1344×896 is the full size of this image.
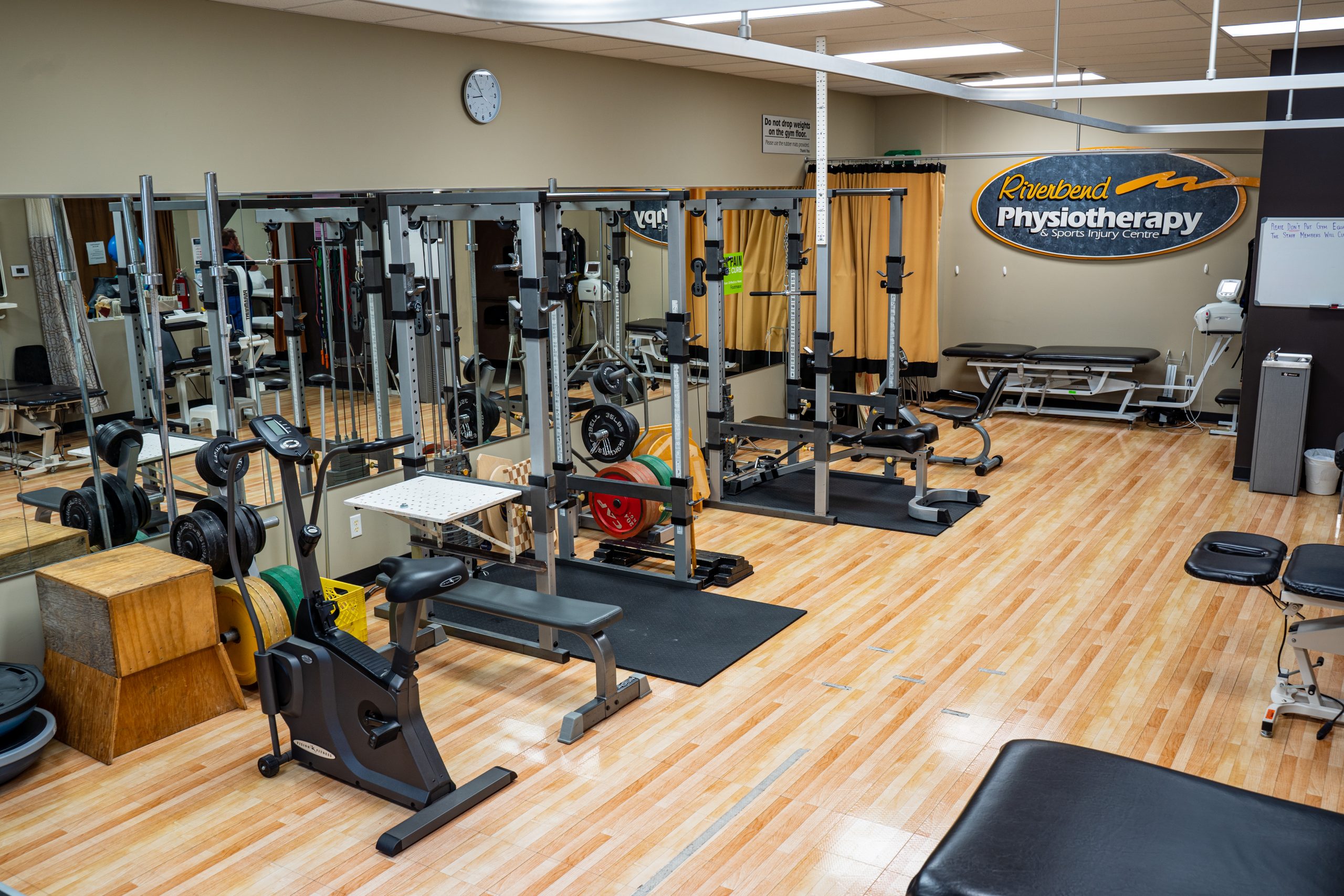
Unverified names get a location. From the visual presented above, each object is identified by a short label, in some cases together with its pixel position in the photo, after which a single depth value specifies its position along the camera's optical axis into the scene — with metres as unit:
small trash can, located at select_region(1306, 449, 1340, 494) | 6.29
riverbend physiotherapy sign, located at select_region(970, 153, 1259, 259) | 8.20
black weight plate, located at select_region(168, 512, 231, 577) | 3.79
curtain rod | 7.45
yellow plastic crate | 4.13
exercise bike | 2.99
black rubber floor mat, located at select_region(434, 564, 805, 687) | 4.14
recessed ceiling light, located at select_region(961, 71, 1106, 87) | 7.36
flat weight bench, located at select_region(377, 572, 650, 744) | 3.62
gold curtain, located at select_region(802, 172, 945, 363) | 8.36
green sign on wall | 6.47
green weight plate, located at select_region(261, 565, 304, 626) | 3.99
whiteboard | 6.20
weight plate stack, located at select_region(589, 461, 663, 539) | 5.19
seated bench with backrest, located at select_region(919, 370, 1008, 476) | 6.97
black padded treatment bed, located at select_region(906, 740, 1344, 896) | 1.63
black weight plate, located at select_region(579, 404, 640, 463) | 5.21
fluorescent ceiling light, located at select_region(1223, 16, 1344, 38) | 5.13
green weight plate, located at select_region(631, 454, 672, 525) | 5.44
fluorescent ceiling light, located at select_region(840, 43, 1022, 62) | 6.04
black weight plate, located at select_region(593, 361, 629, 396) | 5.32
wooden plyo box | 3.40
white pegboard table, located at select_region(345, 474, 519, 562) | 3.61
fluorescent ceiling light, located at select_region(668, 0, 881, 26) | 4.62
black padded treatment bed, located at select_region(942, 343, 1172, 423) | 8.32
